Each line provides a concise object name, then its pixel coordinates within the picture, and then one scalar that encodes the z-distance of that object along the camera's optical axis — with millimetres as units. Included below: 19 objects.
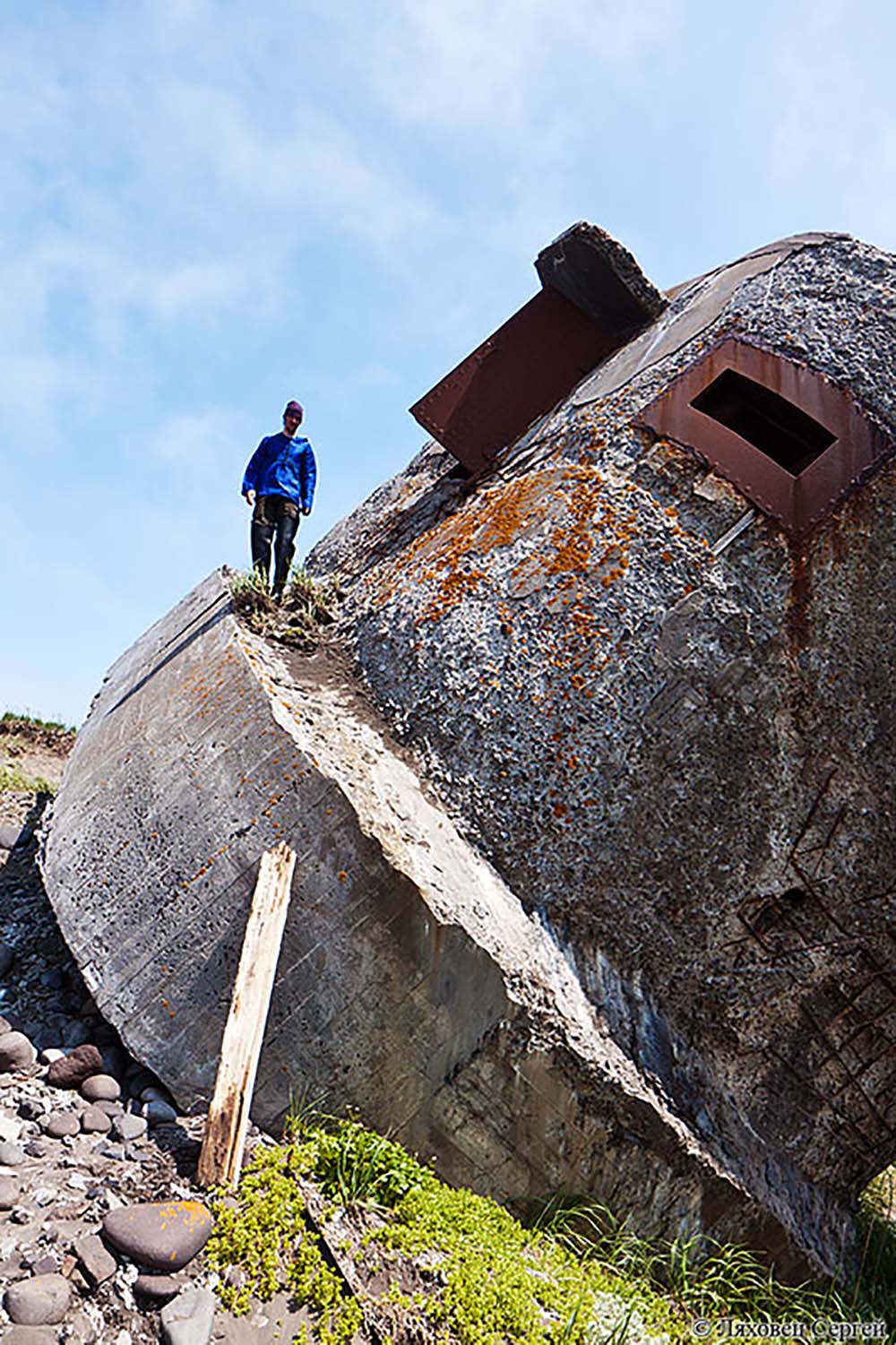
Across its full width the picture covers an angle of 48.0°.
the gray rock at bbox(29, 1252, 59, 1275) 3049
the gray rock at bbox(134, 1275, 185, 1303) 3061
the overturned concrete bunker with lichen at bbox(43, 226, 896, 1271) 4062
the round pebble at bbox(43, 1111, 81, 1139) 3756
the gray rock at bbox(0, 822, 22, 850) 6441
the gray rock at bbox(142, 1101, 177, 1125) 3857
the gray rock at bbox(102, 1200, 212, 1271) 3139
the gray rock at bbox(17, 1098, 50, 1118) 3826
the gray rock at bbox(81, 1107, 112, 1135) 3805
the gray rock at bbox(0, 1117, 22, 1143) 3694
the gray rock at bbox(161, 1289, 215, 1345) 2975
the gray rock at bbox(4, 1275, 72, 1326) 2881
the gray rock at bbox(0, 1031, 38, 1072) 4121
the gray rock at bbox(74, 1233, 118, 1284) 3068
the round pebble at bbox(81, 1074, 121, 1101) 3977
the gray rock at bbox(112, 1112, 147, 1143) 3760
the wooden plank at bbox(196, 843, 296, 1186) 3525
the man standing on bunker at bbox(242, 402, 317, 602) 6301
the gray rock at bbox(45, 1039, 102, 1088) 4055
